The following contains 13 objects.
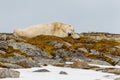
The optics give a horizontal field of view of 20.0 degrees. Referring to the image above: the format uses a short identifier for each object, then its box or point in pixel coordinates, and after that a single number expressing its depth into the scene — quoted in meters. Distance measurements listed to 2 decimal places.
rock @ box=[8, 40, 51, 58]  51.16
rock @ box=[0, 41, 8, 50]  50.50
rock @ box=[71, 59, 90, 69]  40.78
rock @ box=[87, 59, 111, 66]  49.03
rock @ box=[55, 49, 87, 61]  52.05
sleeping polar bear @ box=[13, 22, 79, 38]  64.25
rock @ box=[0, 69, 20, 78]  28.58
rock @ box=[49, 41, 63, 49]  56.06
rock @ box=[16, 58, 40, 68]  38.97
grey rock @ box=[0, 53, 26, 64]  43.42
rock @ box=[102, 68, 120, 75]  37.76
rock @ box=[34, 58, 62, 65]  46.84
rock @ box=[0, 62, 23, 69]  37.64
